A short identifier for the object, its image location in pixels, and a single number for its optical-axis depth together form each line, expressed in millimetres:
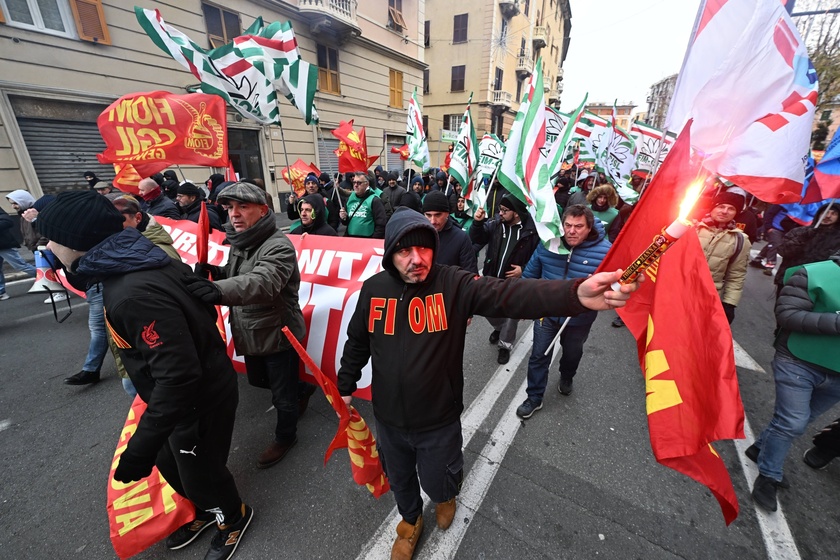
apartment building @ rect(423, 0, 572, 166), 28672
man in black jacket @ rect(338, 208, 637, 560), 1703
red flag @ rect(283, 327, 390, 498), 1986
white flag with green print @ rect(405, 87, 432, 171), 7316
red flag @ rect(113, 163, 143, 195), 4798
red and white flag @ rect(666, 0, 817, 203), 2205
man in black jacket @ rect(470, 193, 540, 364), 3844
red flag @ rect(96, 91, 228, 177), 3400
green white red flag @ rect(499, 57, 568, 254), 2920
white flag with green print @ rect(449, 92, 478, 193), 5230
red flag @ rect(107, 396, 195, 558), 1983
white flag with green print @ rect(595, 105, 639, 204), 7000
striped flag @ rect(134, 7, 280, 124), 3900
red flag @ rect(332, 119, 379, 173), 6285
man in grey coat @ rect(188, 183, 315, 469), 2135
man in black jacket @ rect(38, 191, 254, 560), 1500
